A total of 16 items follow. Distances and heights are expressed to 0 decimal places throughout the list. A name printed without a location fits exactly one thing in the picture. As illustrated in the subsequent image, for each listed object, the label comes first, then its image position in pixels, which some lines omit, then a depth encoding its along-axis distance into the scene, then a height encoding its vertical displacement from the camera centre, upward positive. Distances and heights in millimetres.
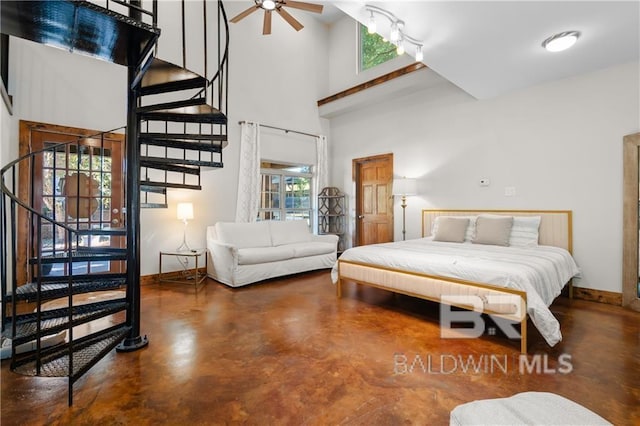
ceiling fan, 3230 +2341
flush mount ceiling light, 2643 +1569
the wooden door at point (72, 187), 3520 +347
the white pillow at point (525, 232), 3650 -243
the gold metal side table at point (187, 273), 4398 -932
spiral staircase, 1776 +176
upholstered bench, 916 -643
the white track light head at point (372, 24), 2465 +1585
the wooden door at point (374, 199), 5691 +280
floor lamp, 4848 +428
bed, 2283 -512
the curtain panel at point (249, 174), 5355 +713
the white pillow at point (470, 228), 3996 -211
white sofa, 4182 -568
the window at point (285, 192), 5938 +447
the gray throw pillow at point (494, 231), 3639 -228
